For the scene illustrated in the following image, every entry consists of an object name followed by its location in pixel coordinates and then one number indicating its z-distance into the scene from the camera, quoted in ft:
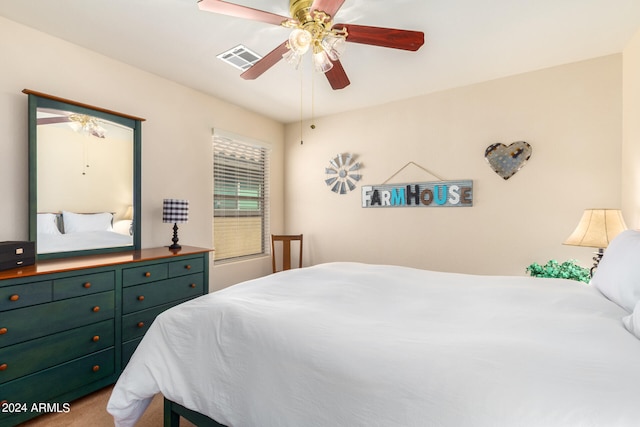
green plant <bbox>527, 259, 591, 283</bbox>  8.00
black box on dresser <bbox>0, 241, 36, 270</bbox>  5.75
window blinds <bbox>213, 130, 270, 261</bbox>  12.03
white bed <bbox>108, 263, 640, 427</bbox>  2.58
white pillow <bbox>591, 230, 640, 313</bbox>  4.17
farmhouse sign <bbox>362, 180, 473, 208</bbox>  10.68
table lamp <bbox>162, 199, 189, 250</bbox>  9.18
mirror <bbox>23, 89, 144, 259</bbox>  7.09
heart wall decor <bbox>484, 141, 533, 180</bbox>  9.67
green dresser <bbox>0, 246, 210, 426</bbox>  5.50
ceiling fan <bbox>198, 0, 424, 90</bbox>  5.25
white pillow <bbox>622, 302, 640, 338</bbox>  3.28
